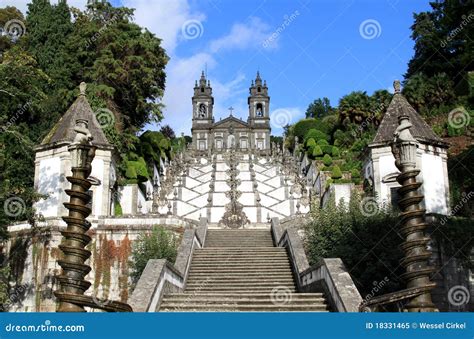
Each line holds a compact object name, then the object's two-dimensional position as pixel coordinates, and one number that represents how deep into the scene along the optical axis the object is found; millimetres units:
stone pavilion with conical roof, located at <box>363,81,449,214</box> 21219
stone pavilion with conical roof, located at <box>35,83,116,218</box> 22062
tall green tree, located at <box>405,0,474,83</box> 31516
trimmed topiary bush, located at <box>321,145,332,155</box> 42694
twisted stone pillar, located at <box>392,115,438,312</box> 9555
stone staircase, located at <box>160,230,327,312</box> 12875
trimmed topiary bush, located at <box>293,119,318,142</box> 55309
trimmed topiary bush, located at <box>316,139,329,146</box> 44125
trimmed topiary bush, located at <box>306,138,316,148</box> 45012
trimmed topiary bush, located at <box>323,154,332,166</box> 39156
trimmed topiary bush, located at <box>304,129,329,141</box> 47031
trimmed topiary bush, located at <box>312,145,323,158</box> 42312
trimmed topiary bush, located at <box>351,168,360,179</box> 31350
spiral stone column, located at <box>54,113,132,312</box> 9664
